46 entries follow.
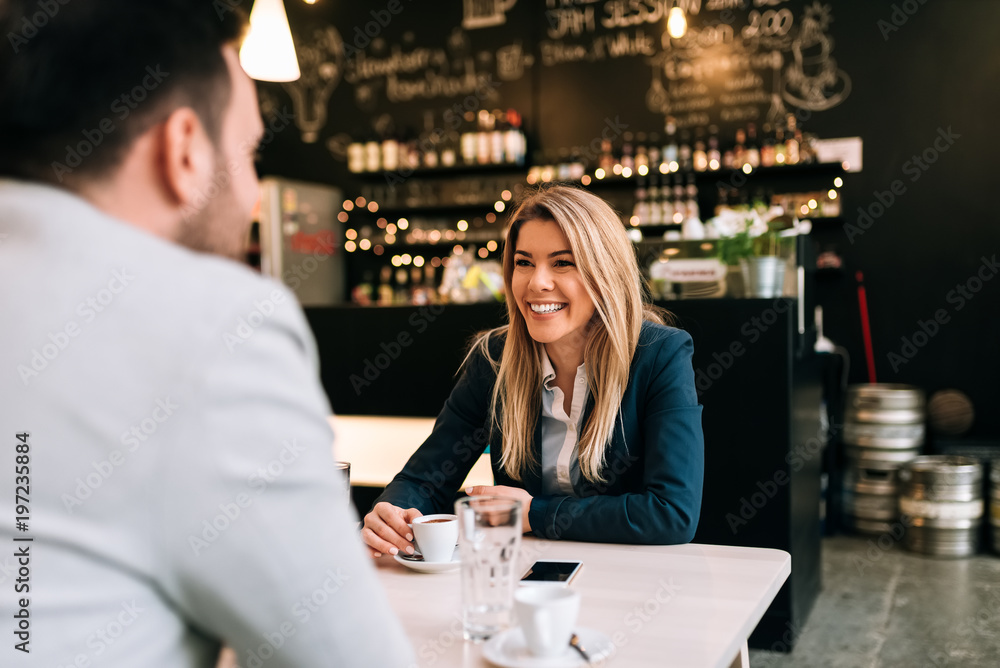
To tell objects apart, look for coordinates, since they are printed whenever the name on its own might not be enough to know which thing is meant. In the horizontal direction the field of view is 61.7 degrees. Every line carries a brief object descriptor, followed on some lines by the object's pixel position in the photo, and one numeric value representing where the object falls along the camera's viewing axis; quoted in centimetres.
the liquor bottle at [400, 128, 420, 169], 630
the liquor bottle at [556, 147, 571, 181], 574
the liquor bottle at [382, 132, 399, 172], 636
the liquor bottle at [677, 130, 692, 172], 541
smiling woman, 177
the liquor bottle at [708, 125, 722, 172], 529
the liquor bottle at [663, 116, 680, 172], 543
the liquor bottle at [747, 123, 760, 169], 522
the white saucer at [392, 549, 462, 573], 127
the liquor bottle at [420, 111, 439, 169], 626
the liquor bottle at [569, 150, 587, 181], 574
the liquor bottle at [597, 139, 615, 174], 571
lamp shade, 278
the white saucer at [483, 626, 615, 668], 88
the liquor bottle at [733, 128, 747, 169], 527
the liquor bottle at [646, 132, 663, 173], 553
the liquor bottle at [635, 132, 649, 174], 546
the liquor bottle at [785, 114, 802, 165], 514
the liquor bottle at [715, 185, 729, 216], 542
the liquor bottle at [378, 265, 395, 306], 652
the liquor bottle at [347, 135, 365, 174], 647
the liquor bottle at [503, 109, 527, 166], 590
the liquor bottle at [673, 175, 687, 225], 543
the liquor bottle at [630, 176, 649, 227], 552
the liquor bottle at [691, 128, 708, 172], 536
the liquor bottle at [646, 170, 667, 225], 550
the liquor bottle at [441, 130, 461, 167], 622
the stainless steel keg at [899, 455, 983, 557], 409
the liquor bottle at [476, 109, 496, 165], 601
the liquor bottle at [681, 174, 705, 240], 539
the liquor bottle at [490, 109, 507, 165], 595
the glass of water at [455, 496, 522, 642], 98
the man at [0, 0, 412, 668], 52
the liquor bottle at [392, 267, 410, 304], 647
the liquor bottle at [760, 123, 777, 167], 520
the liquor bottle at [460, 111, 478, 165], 606
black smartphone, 118
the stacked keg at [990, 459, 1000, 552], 410
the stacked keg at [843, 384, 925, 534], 447
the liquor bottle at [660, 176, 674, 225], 546
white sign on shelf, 515
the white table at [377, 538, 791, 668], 96
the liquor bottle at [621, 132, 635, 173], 564
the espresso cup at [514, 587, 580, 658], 86
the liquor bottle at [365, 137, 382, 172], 642
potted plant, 294
